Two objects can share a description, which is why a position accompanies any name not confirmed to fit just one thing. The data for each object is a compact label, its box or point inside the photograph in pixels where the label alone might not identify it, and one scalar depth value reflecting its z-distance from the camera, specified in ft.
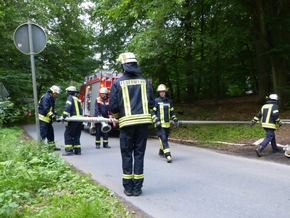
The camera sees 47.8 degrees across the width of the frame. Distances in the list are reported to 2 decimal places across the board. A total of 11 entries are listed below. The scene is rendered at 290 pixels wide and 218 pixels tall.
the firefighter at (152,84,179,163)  28.27
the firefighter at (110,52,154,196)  17.02
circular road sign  23.17
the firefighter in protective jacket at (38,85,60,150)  31.60
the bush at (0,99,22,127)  35.45
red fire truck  49.62
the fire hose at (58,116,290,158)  25.05
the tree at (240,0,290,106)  43.00
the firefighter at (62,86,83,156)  30.71
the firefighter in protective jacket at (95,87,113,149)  36.39
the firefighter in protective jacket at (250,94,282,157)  28.66
